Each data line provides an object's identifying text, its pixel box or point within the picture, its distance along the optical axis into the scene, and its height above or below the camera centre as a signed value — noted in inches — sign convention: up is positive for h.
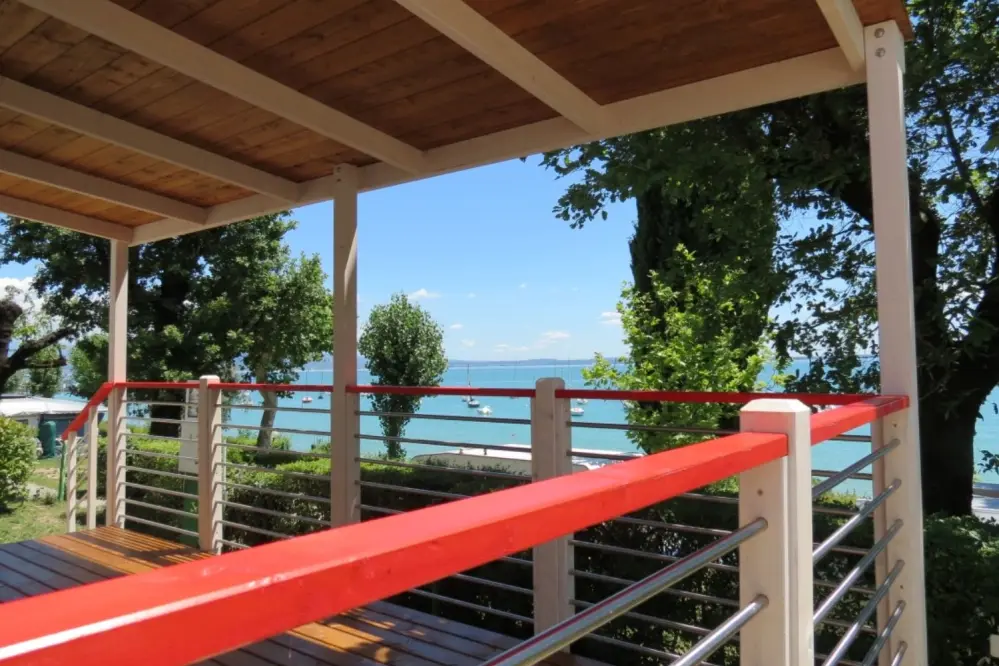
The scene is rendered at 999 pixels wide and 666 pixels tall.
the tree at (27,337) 432.8 +27.3
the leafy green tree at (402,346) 881.5 +32.5
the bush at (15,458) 372.2 -44.2
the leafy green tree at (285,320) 619.5 +46.3
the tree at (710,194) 200.8 +54.2
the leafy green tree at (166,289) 568.7 +69.8
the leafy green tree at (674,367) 348.2 +1.4
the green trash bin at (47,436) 800.3 -68.7
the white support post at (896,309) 96.0 +8.1
